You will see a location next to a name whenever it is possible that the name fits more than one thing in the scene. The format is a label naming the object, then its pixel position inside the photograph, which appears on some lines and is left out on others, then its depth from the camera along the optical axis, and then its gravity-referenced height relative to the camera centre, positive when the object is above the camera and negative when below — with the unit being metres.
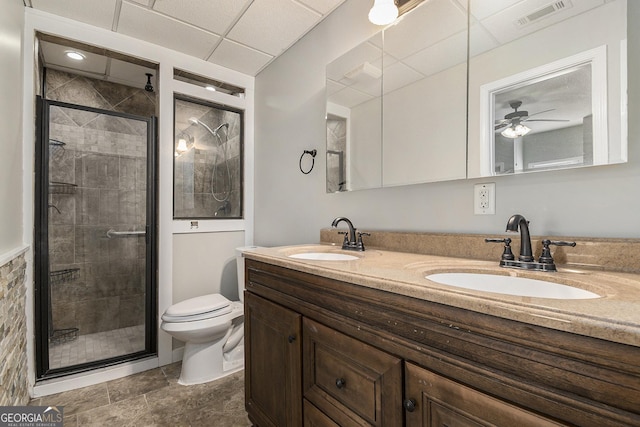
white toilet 1.84 -0.79
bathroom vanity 0.47 -0.30
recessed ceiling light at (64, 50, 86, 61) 2.25 +1.25
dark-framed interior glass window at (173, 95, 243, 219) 2.40 +0.47
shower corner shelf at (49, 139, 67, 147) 1.94 +0.49
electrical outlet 1.16 +0.06
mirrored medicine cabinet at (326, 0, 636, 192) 0.92 +0.49
